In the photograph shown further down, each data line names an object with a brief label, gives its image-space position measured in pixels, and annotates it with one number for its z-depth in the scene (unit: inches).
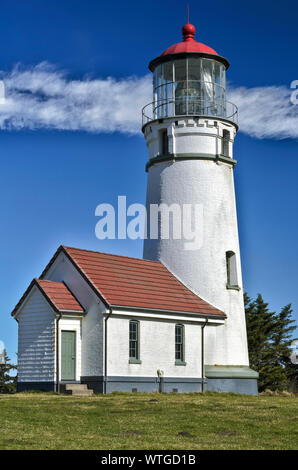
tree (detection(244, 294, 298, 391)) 1598.2
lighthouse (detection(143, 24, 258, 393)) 1168.2
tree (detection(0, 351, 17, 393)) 1636.3
